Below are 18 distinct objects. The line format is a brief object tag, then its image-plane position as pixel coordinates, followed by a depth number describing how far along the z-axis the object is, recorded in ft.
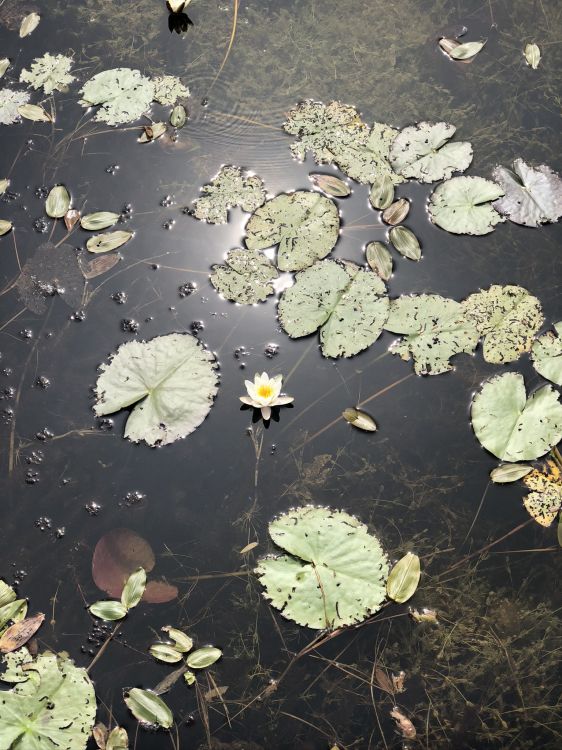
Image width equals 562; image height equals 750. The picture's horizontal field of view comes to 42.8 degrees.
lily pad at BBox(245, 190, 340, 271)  7.81
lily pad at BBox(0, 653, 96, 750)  6.20
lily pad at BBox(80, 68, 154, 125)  8.98
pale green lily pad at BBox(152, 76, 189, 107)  9.04
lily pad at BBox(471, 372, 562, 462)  6.91
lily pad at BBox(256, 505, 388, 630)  6.47
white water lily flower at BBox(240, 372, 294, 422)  7.21
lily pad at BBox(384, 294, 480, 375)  7.38
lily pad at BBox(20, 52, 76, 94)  9.27
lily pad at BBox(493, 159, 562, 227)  8.01
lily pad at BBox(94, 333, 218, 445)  7.22
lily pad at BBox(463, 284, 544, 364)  7.37
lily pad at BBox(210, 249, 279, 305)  7.77
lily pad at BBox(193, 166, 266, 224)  8.25
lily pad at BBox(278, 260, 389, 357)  7.44
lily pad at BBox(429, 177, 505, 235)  7.96
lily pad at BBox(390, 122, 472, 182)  8.26
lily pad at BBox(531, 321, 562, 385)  7.21
